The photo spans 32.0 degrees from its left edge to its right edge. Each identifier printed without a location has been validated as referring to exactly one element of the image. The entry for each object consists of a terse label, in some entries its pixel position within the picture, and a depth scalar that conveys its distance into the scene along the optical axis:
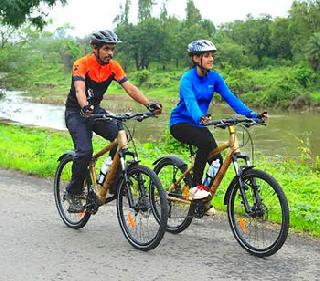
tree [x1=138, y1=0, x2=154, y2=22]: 98.06
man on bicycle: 5.89
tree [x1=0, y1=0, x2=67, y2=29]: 20.59
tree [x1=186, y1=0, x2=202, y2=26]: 100.69
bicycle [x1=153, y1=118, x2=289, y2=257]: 5.21
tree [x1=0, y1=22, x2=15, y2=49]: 30.30
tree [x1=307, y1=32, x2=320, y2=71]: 61.56
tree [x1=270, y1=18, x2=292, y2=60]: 77.31
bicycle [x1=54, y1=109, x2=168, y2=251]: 5.48
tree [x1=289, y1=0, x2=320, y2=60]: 72.94
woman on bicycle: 5.85
